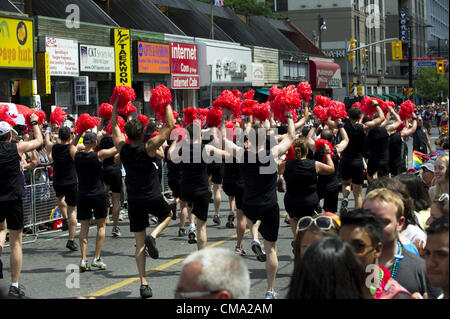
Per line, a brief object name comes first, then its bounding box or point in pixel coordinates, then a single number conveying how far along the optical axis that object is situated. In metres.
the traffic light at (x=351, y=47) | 37.49
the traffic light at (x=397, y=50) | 39.65
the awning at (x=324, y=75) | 47.06
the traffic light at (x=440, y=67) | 42.55
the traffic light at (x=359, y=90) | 42.22
